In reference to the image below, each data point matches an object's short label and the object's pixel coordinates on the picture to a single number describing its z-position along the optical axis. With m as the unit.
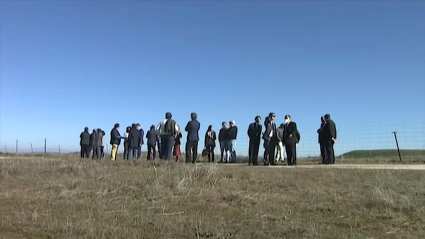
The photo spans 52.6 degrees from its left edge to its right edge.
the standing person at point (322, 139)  15.32
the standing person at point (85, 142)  22.11
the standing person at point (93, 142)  21.23
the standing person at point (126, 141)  20.52
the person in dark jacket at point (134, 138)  18.33
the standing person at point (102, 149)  21.54
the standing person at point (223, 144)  18.47
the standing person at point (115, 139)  20.48
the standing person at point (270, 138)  14.90
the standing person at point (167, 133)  15.62
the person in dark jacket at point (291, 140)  14.73
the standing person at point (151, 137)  18.53
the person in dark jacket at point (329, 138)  14.95
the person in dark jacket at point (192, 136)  15.54
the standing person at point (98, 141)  21.22
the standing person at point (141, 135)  18.51
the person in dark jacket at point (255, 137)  15.47
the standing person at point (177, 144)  17.62
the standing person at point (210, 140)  19.00
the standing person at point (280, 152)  17.90
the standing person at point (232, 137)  18.05
